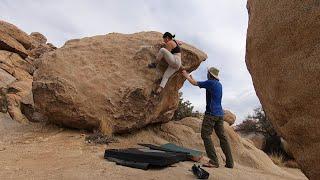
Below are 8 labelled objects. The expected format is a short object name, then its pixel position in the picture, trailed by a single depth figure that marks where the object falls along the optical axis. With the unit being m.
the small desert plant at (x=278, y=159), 8.15
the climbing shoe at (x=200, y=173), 3.55
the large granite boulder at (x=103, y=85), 5.04
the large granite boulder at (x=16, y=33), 9.99
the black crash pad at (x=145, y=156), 3.78
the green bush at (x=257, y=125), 10.24
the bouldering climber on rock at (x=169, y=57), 5.19
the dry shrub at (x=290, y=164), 8.31
